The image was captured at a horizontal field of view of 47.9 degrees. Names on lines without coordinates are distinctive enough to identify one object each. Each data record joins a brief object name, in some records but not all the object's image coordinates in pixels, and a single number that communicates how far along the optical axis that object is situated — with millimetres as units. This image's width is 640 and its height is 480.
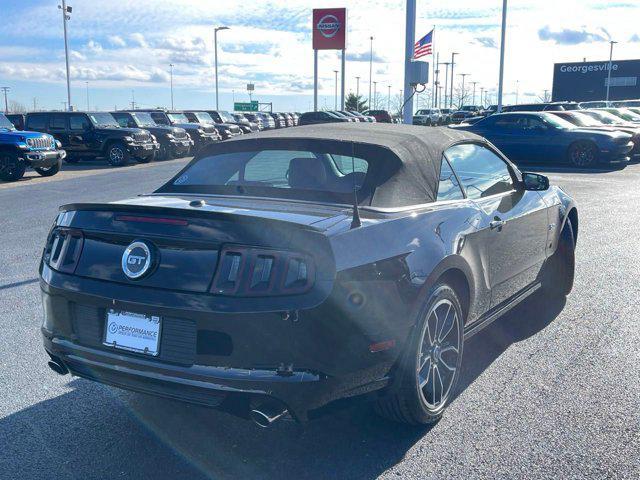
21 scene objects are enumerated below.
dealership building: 87125
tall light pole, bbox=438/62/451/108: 110250
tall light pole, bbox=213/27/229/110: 55931
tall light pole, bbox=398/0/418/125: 16797
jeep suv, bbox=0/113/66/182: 18438
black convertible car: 3084
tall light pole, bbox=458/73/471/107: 105100
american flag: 21797
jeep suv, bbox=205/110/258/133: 35156
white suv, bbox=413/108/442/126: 57312
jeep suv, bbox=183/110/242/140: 32531
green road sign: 74625
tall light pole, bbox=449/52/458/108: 108750
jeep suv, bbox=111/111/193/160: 26078
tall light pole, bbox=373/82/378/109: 106425
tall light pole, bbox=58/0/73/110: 43531
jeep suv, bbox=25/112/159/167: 23406
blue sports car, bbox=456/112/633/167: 19484
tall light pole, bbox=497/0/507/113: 38969
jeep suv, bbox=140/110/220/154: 29877
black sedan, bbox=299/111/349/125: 37406
